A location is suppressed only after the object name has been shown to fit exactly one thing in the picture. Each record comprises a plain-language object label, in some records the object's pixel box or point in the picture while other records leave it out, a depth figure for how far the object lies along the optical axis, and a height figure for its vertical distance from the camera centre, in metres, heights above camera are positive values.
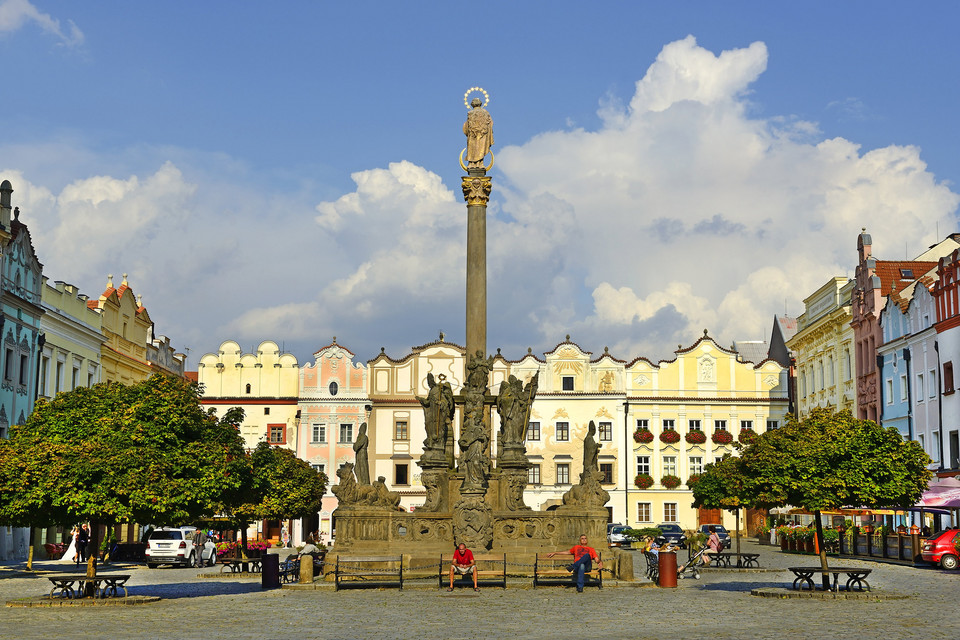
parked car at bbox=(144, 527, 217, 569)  42.28 -1.32
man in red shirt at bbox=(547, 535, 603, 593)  26.37 -1.06
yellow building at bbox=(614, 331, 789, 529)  77.94 +6.97
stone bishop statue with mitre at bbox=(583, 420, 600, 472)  31.66 +1.62
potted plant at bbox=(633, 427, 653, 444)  77.94 +5.05
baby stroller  31.78 -1.47
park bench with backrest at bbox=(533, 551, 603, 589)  27.22 -1.35
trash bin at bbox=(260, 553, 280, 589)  28.38 -1.46
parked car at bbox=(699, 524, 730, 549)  58.06 -1.03
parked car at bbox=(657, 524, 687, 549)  58.44 -1.07
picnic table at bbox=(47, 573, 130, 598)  24.08 -1.48
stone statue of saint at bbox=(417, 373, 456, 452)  33.38 +2.81
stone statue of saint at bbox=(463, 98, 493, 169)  36.69 +11.63
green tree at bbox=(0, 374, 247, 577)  23.78 +0.98
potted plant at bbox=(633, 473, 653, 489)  76.75 +2.02
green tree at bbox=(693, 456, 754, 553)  27.64 +0.88
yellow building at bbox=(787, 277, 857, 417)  64.56 +9.49
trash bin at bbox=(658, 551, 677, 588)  28.45 -1.40
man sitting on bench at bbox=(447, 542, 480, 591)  26.23 -1.12
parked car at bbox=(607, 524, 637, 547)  61.72 -1.29
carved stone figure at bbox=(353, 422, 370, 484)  32.03 +1.50
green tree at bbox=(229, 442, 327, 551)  39.36 +0.71
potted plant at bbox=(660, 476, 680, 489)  76.94 +2.03
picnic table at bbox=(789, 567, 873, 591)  25.03 -1.30
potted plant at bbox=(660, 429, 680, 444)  78.12 +5.01
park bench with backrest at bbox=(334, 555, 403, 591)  27.14 -1.38
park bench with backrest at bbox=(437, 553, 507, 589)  27.14 -1.32
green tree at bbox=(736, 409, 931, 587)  25.25 +0.98
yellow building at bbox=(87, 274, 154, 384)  60.28 +9.35
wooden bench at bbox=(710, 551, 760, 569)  36.97 -1.35
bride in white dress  44.53 -1.64
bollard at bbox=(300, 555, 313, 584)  28.53 -1.42
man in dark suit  40.81 -1.17
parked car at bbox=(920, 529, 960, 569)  37.84 -1.11
